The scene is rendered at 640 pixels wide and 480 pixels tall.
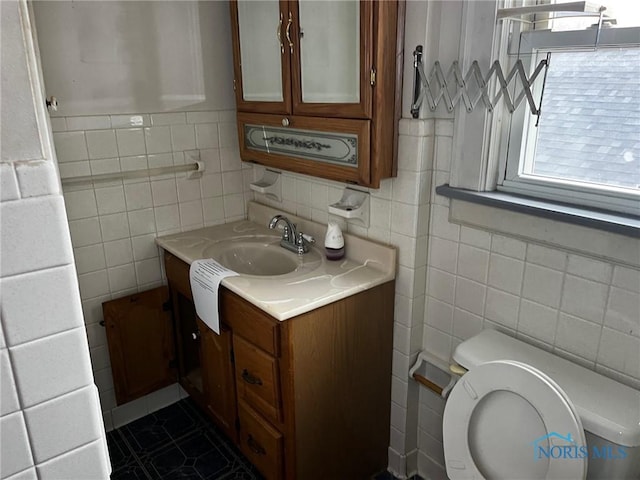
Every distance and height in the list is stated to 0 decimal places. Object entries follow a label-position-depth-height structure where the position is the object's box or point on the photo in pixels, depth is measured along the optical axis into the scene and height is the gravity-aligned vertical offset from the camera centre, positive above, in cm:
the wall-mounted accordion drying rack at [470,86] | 119 +2
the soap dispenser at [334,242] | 168 -50
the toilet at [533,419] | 99 -70
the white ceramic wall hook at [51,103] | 159 -1
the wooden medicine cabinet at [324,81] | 135 +5
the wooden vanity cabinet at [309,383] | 143 -91
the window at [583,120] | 109 -6
